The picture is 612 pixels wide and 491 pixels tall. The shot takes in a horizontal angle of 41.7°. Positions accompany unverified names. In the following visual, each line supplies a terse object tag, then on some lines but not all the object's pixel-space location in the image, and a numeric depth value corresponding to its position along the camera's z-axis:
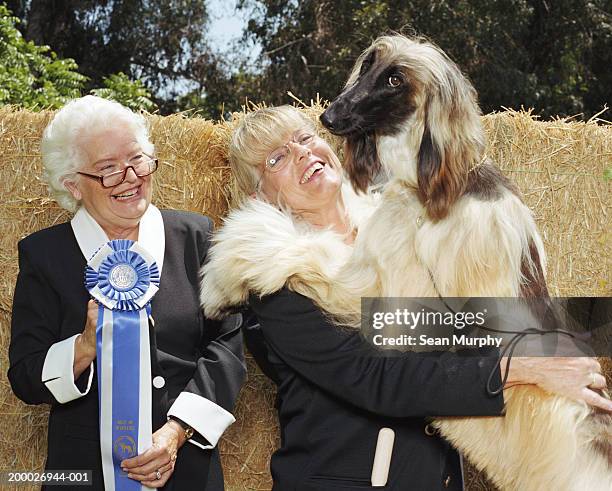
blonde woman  2.07
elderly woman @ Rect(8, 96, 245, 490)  2.55
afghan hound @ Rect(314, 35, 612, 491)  2.04
